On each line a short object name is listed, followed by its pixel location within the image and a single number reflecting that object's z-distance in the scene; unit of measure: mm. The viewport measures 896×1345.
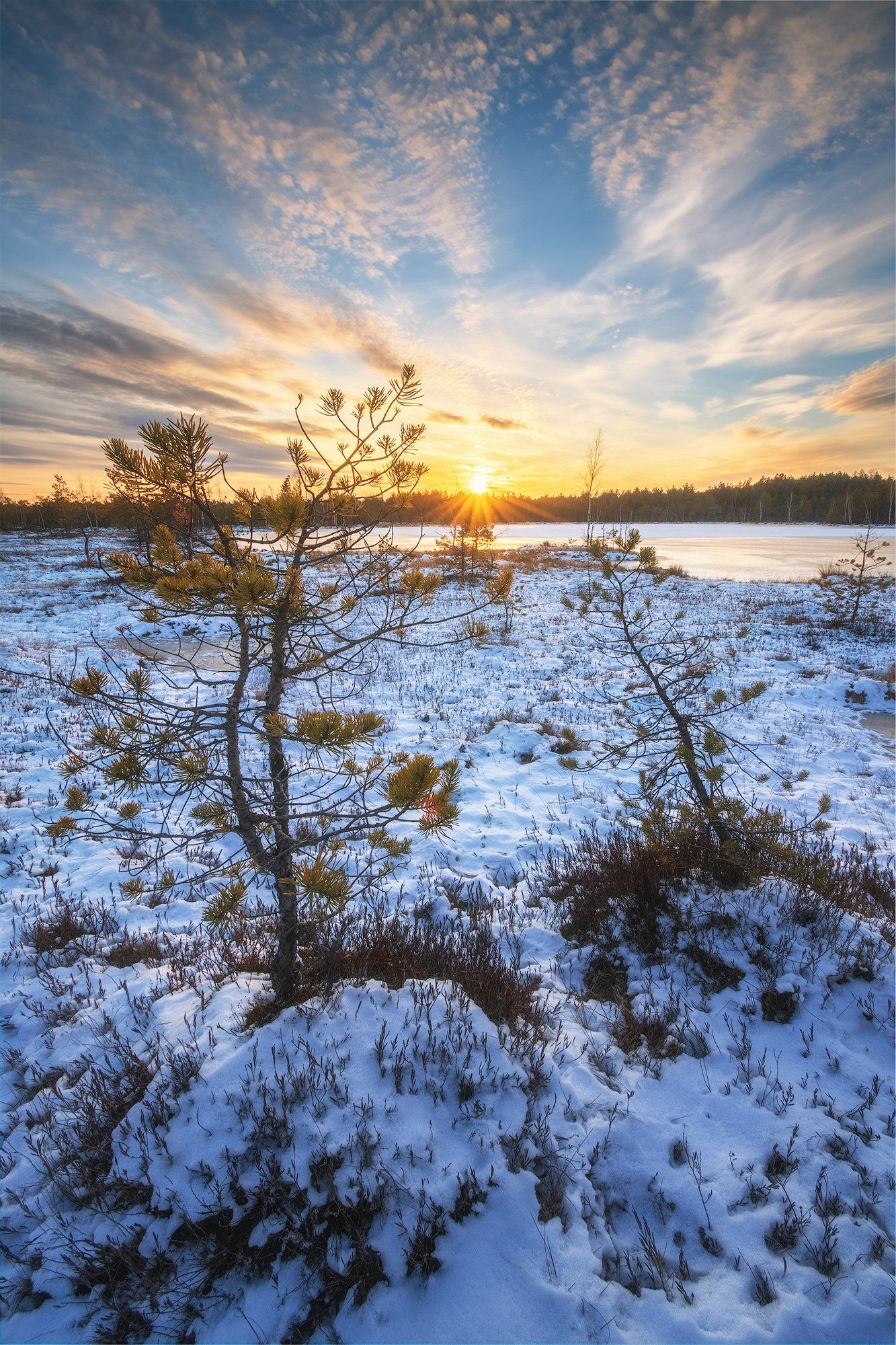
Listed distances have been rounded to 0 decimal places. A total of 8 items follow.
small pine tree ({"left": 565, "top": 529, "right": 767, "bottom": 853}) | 3762
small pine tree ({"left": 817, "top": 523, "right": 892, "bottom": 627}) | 15320
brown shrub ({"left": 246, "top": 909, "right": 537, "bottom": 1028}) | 3014
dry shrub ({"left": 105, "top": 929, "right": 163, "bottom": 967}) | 3750
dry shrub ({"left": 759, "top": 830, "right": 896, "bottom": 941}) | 3443
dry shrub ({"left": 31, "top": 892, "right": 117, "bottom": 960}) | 3885
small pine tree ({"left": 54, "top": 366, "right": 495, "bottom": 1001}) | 1945
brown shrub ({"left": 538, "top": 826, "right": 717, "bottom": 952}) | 3822
